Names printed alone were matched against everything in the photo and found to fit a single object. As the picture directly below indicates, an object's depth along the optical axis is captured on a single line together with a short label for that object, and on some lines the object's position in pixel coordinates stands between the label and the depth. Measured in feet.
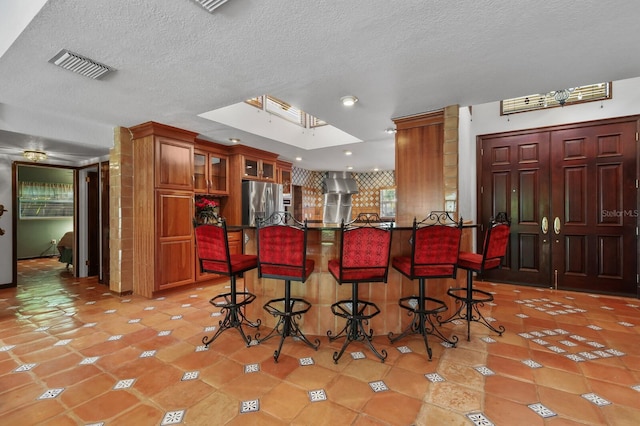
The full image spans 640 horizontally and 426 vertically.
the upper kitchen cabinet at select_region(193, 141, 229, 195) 15.64
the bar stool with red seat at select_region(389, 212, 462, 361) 7.40
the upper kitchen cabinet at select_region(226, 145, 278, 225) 17.11
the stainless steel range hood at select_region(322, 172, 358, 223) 26.25
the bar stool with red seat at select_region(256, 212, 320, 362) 7.15
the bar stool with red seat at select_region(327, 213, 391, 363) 7.05
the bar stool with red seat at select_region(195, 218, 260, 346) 7.91
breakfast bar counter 8.94
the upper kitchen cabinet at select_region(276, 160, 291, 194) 21.36
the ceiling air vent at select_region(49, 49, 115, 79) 7.22
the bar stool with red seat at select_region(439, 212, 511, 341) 8.29
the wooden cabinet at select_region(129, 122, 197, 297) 12.89
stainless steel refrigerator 17.02
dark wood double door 12.64
